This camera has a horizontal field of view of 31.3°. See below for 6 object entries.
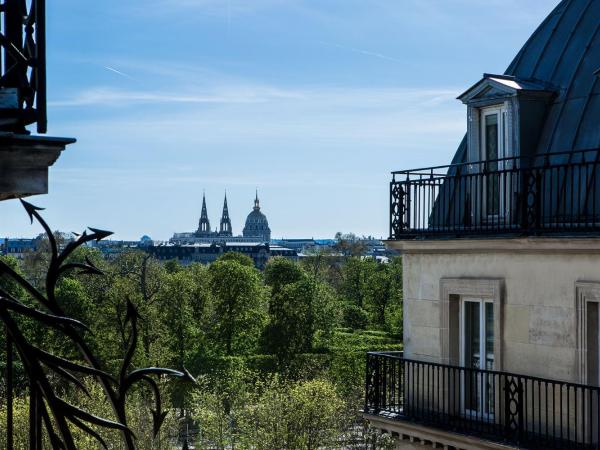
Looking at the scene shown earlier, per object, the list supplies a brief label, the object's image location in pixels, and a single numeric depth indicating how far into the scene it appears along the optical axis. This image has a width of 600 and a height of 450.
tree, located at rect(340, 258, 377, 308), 104.56
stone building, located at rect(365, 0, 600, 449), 17.94
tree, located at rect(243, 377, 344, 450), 49.31
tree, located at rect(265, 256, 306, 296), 95.26
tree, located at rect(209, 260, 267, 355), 78.12
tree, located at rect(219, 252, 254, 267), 127.40
